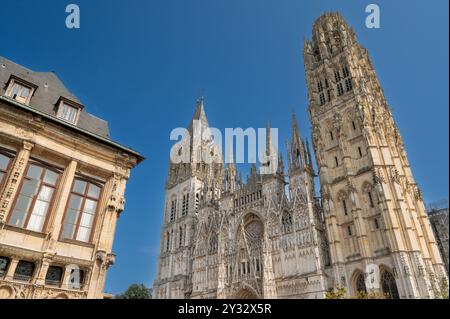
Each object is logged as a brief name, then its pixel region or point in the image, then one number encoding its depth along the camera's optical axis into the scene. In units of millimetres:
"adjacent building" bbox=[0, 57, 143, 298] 12312
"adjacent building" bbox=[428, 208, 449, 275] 44806
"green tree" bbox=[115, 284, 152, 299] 60409
